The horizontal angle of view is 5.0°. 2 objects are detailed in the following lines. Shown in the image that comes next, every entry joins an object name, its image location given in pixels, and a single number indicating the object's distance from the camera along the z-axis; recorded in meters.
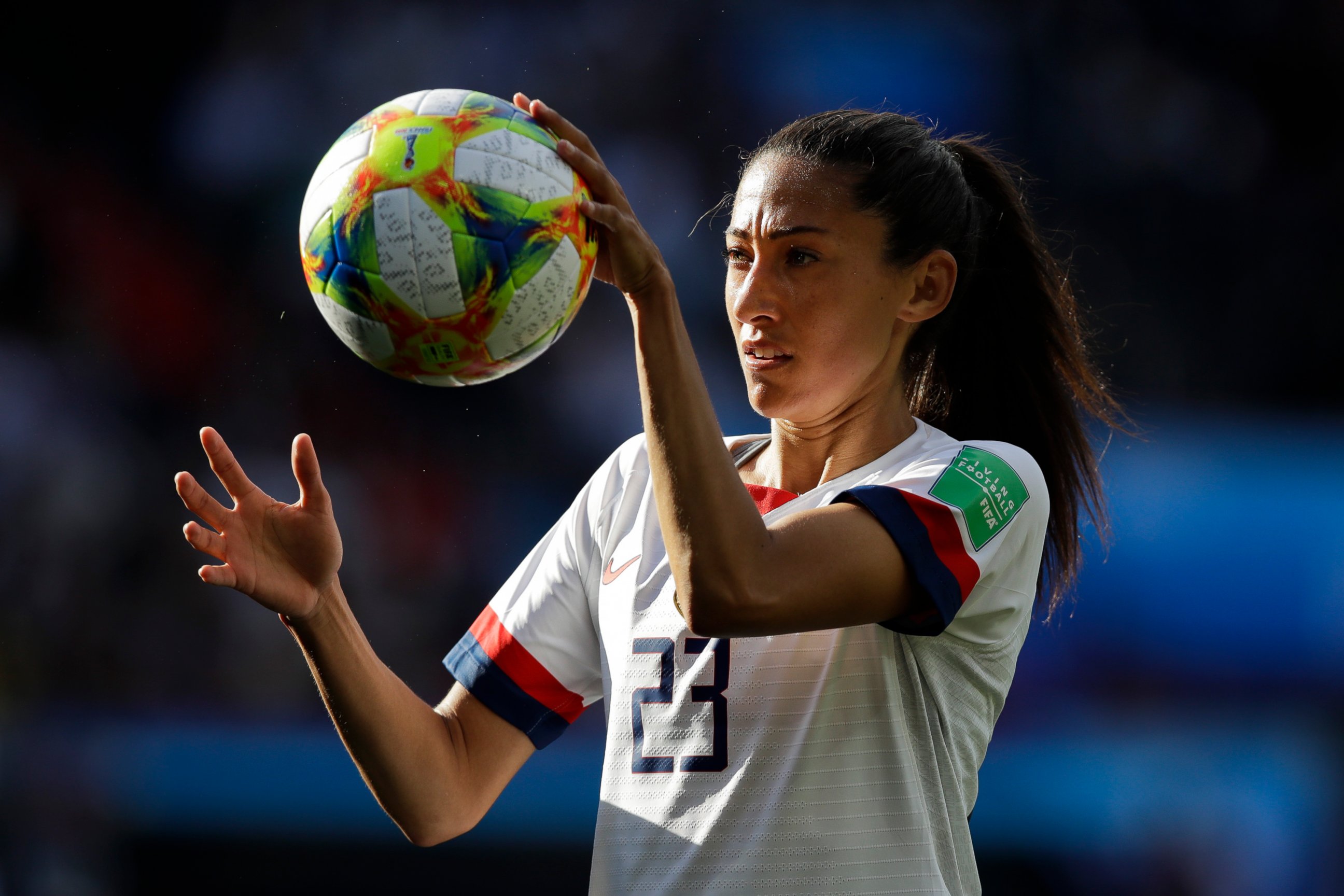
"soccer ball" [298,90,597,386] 11.36
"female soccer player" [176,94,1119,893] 11.37
